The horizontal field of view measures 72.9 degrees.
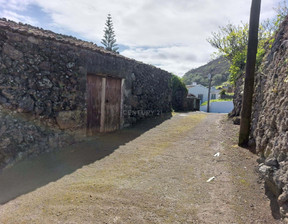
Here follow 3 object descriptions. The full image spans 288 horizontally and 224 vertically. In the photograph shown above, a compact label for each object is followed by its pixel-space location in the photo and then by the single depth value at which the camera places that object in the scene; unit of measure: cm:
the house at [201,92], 3488
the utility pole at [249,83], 513
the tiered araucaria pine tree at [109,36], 3781
